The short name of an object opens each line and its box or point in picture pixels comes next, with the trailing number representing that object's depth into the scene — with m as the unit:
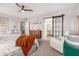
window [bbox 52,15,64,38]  1.66
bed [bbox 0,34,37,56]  1.49
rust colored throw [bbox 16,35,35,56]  1.59
